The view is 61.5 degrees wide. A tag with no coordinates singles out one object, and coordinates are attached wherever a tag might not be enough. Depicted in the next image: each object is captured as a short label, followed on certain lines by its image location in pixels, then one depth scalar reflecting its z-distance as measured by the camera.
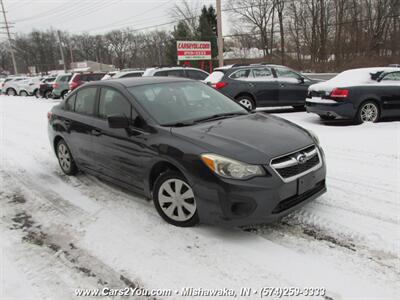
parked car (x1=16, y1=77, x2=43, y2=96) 27.67
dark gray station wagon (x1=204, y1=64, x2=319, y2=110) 10.82
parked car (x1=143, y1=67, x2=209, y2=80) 13.27
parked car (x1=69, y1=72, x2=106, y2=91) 19.09
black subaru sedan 3.13
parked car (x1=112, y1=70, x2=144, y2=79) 16.22
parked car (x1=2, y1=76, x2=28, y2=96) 30.28
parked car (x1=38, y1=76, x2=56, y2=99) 24.16
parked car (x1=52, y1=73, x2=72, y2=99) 21.48
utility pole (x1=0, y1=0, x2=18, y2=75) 56.95
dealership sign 23.94
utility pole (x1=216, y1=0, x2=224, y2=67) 20.06
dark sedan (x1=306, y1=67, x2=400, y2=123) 8.41
